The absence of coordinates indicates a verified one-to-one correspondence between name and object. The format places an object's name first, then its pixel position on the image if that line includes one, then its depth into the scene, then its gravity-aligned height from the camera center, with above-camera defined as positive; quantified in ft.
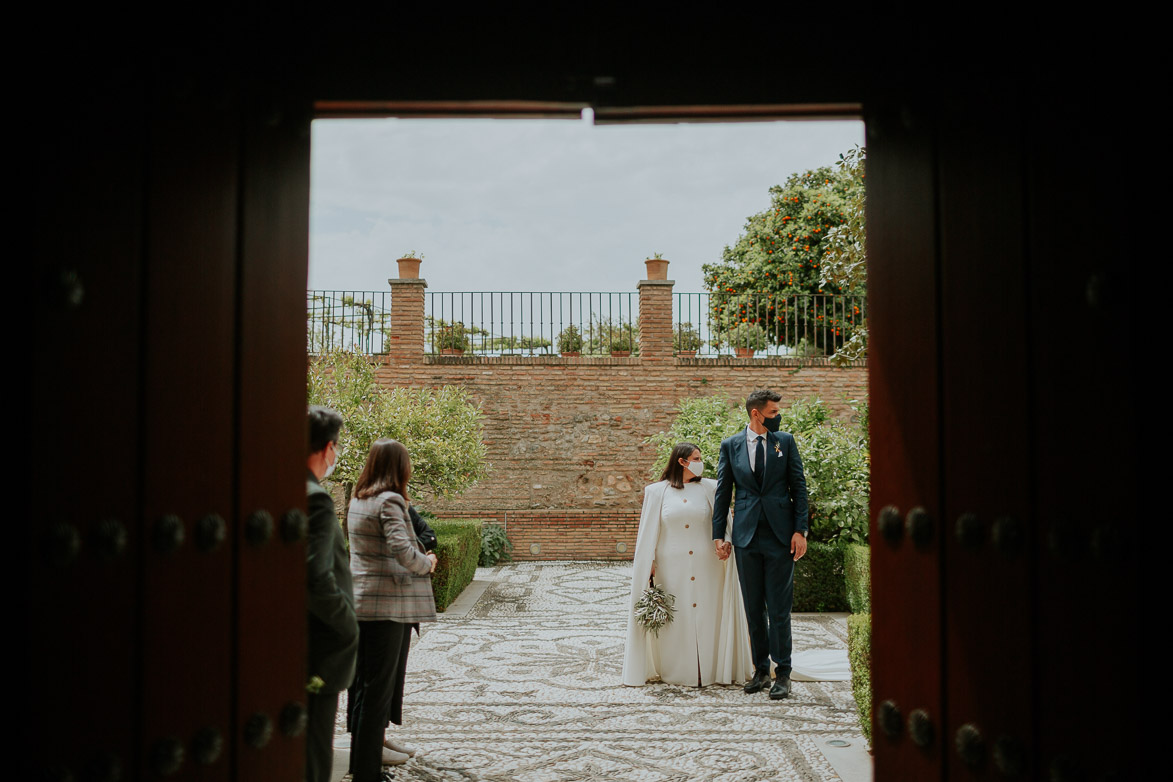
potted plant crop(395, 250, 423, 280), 53.88 +10.56
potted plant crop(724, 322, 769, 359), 54.75 +5.88
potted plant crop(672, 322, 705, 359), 54.75 +5.80
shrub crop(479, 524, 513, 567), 50.78 -7.05
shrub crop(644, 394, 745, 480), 38.48 +0.08
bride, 20.72 -3.96
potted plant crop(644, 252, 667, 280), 54.29 +10.45
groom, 19.34 -2.33
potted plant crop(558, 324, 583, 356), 55.16 +5.99
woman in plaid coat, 13.07 -2.59
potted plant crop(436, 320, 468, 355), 54.90 +5.98
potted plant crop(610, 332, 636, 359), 54.49 +5.43
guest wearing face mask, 9.55 -2.06
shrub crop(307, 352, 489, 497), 40.65 +0.24
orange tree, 55.47 +12.34
